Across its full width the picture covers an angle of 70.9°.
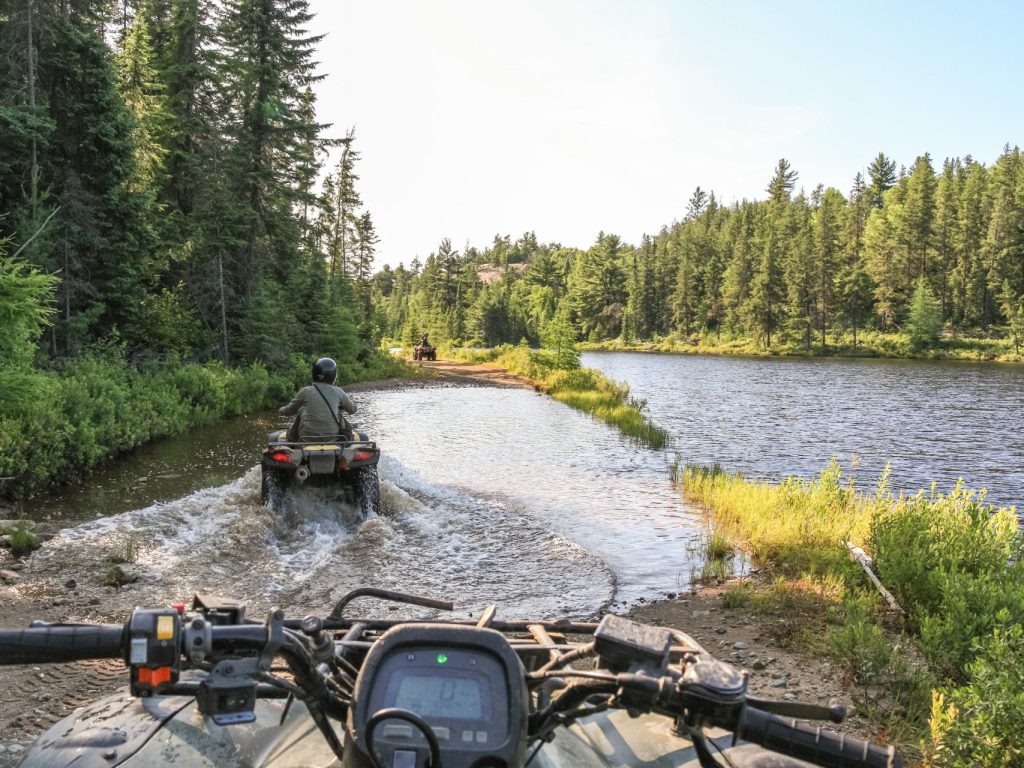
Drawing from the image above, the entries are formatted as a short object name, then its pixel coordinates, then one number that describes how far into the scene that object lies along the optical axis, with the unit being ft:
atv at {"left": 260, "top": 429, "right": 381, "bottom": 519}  31.94
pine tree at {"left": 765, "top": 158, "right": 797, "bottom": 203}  438.81
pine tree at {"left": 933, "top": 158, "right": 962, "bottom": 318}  291.99
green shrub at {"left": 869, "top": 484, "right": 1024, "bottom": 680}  18.81
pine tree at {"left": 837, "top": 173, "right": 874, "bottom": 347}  295.48
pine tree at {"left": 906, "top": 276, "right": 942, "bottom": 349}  253.65
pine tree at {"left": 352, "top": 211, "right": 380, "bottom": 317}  207.31
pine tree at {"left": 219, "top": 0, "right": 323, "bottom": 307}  98.22
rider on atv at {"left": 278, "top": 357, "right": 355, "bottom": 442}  33.91
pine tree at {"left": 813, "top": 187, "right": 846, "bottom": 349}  290.97
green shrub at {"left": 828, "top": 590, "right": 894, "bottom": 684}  18.43
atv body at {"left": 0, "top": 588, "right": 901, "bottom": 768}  5.49
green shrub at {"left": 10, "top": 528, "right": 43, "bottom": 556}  28.43
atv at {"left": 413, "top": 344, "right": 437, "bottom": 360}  206.08
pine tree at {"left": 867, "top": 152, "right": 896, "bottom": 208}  422.33
